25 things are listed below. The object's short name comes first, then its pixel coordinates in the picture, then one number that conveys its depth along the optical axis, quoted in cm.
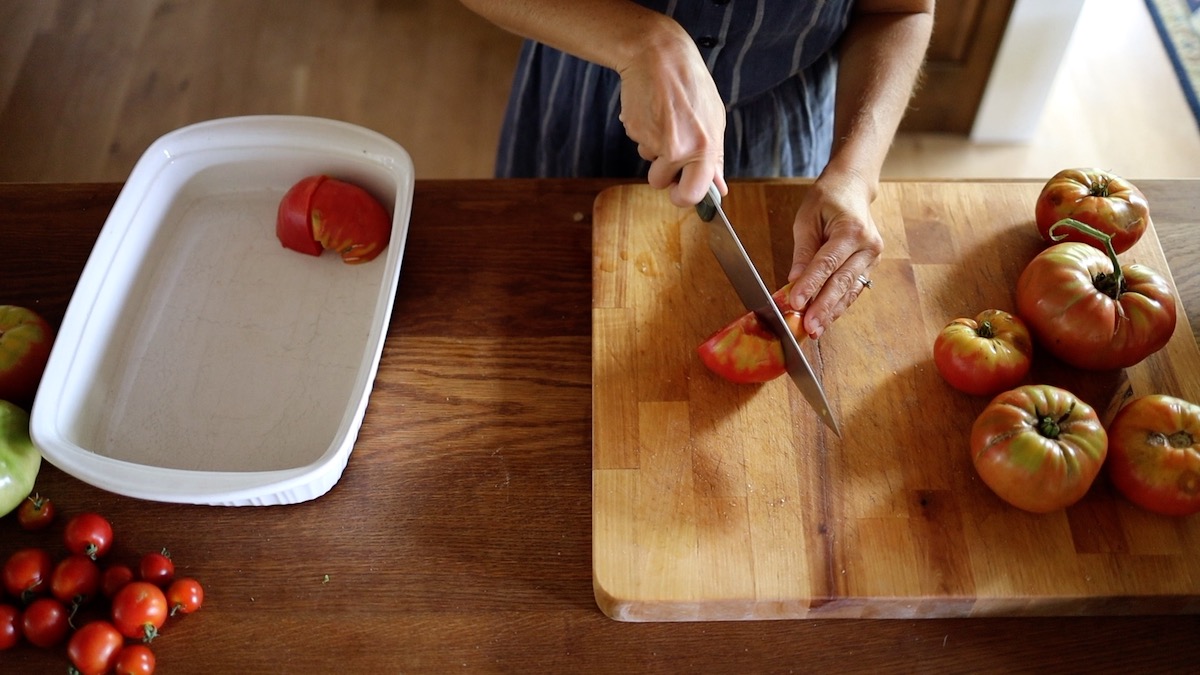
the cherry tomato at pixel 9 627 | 100
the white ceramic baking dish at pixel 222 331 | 108
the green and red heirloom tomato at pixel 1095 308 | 110
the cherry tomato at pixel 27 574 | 103
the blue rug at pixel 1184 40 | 234
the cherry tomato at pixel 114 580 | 103
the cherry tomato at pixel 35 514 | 108
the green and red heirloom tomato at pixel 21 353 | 115
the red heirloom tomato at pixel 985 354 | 109
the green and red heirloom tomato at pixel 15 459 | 107
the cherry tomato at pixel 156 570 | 104
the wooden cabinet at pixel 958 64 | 230
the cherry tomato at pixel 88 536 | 104
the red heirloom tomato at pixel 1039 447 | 101
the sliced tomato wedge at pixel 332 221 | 123
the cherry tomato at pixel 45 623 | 100
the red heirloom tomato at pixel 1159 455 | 101
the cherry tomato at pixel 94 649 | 98
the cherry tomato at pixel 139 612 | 100
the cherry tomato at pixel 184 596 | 102
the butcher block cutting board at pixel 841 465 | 101
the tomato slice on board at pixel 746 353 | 110
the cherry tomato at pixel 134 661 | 98
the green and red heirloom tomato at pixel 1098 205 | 120
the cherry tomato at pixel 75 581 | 103
